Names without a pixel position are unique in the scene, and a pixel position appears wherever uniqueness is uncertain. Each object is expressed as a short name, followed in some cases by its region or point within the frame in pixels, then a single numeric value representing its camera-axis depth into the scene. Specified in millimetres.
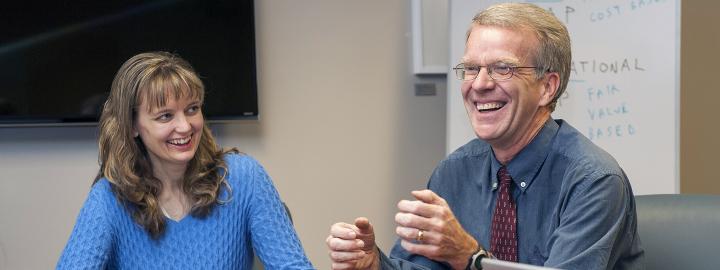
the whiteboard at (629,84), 2770
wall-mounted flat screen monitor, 2822
